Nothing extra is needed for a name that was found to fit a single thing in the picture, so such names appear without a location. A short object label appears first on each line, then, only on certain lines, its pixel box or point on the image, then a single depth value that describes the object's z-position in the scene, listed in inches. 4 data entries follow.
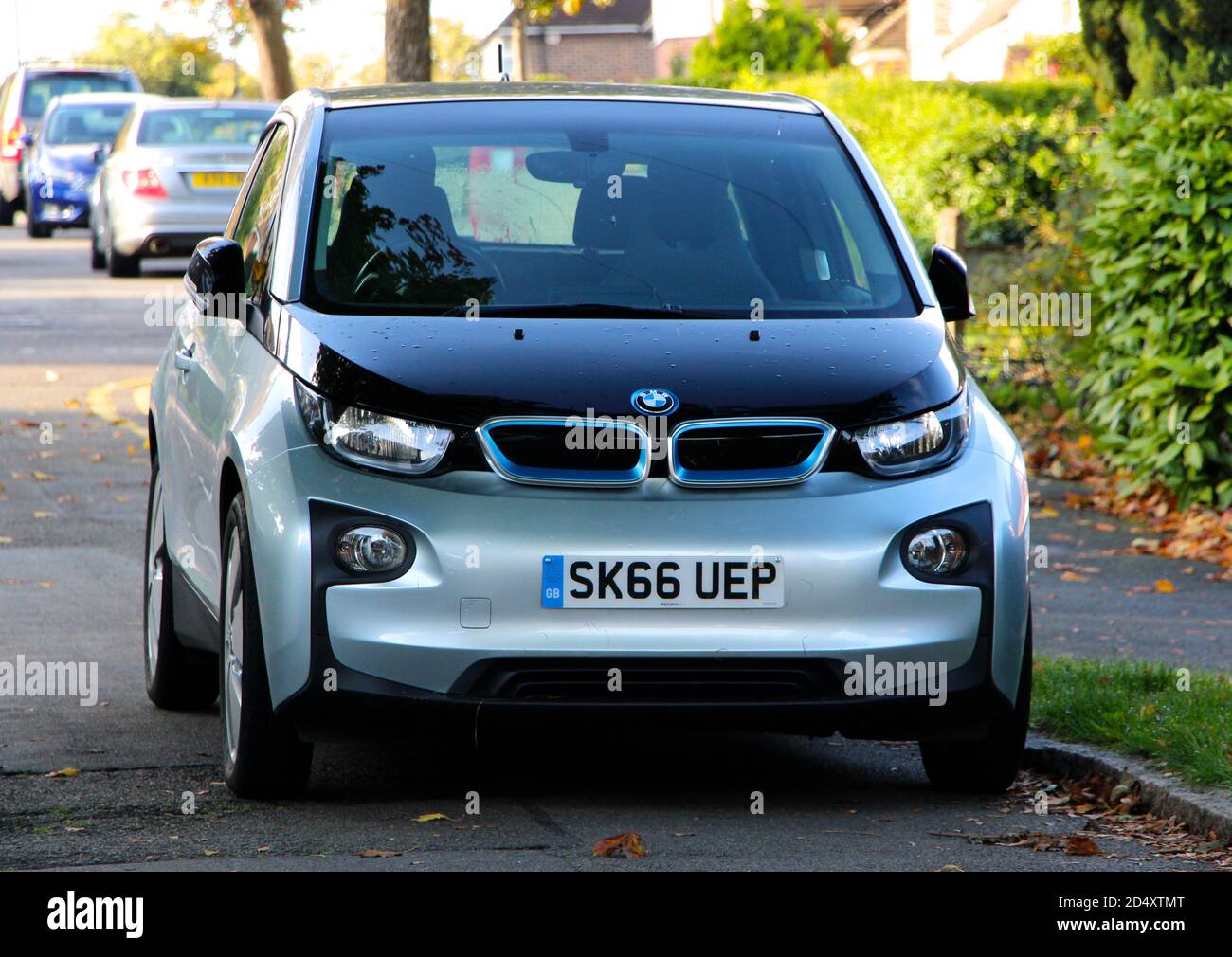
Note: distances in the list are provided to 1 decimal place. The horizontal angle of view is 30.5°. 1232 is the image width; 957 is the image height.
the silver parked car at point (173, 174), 904.3
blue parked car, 1295.5
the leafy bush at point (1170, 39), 692.7
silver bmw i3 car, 208.4
